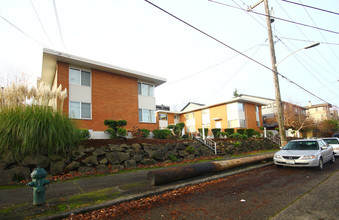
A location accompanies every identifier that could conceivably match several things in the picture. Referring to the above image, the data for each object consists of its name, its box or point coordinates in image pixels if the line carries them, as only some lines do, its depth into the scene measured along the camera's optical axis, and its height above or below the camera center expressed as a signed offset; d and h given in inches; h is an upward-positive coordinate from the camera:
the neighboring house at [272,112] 1258.1 +94.8
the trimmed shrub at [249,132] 902.4 -28.6
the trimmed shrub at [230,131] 865.3 -17.5
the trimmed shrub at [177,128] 654.1 +4.5
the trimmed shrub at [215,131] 826.2 -14.3
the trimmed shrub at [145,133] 527.6 -4.7
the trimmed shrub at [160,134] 558.9 -9.6
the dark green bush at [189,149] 505.5 -53.5
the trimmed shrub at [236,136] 795.5 -38.2
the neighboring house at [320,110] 1962.4 +137.8
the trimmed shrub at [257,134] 934.7 -40.6
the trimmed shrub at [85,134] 364.5 +0.4
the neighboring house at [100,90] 549.0 +143.8
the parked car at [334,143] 486.3 -56.3
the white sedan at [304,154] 301.0 -51.5
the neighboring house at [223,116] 1137.5 +83.0
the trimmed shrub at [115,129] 470.6 +8.8
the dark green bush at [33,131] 265.9 +8.1
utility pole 460.8 +109.9
